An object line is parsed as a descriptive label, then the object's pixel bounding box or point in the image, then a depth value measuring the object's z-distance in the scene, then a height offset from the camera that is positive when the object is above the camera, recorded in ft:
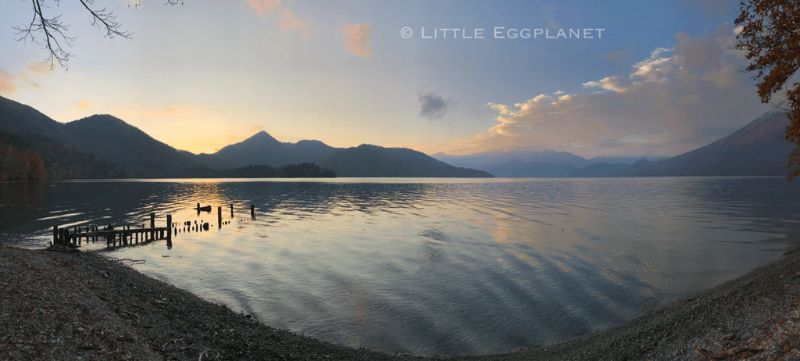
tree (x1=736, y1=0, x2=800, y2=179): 58.80 +19.75
